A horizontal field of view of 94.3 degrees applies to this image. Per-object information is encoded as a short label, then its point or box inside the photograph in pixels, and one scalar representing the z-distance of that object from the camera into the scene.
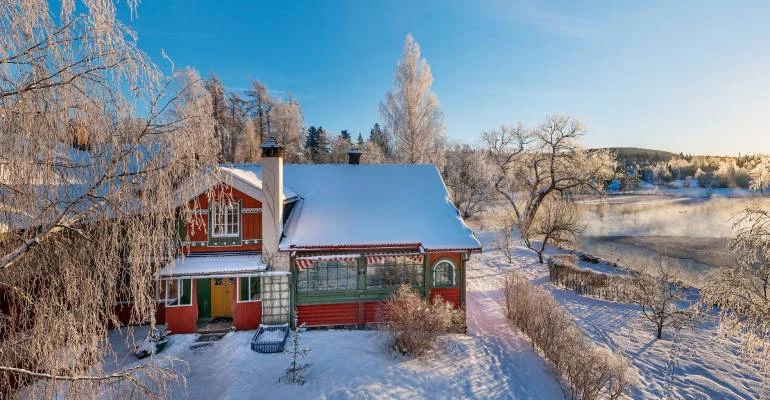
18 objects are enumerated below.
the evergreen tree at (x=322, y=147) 48.94
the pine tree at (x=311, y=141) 54.79
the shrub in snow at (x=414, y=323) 9.99
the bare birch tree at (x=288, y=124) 42.31
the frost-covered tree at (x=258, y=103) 43.09
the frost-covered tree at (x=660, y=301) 12.03
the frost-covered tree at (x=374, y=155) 36.25
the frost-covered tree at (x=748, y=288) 6.62
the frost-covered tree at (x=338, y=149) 46.69
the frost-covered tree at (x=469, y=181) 38.22
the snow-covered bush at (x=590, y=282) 15.27
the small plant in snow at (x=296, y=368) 8.76
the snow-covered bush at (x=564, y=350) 8.08
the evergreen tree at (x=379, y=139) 33.35
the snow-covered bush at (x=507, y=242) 21.98
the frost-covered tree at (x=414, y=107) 30.11
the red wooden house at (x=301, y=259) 11.28
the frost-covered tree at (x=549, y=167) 27.36
